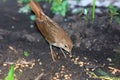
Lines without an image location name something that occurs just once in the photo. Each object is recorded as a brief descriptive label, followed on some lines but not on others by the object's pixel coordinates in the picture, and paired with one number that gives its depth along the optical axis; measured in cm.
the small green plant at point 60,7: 471
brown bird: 360
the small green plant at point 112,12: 430
